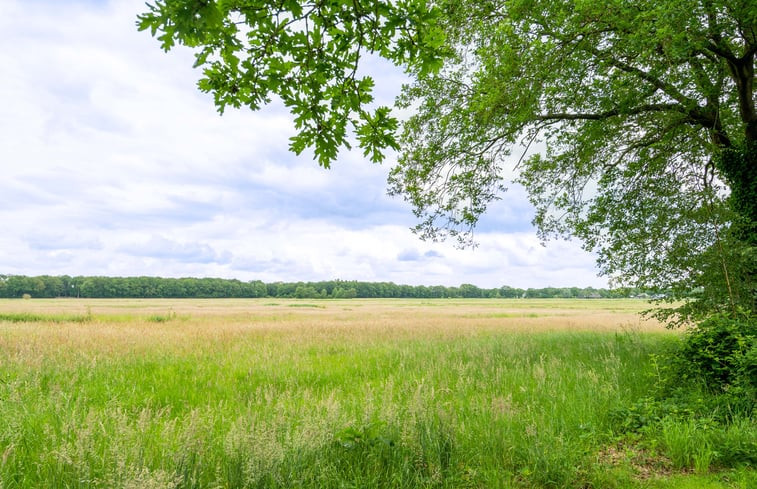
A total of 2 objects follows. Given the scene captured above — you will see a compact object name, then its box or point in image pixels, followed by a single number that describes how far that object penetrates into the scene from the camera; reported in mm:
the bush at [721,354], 5242
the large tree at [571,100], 3414
